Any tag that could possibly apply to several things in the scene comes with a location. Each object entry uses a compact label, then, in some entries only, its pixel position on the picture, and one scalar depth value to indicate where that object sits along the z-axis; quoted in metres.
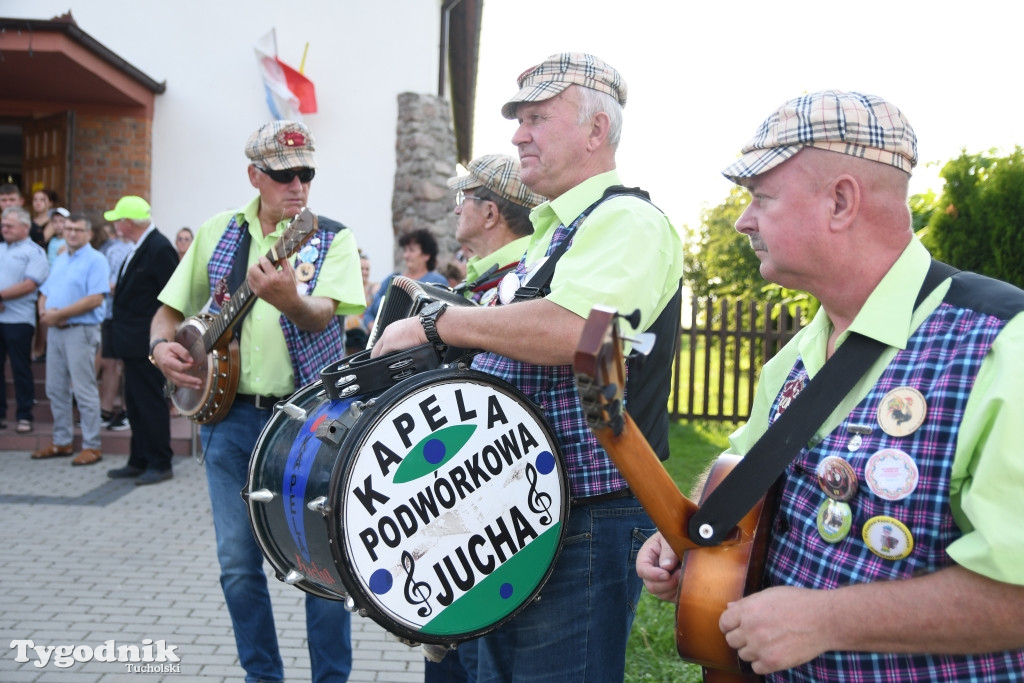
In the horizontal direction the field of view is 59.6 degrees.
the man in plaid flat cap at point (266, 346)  3.45
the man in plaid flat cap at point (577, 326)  2.01
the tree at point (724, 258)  21.11
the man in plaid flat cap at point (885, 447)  1.35
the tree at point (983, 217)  6.07
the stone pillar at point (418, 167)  11.59
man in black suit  7.46
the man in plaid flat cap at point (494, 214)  3.19
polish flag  11.35
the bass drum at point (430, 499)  1.98
